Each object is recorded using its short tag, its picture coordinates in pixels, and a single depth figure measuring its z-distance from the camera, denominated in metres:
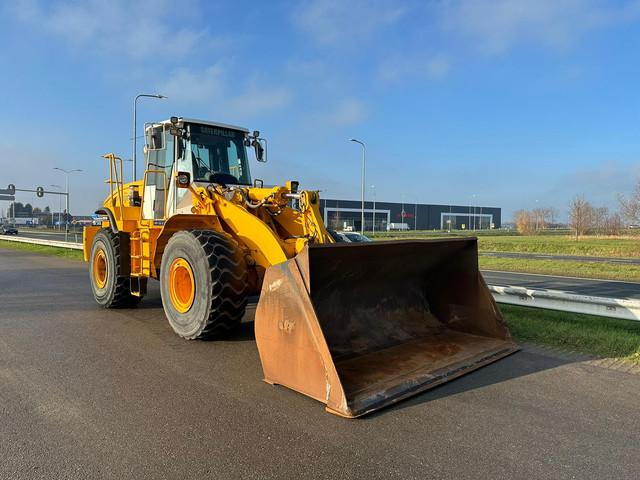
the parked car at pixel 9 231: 58.09
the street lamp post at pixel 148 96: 26.60
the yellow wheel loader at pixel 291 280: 4.23
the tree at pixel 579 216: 49.09
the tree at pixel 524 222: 77.31
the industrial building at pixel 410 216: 90.75
